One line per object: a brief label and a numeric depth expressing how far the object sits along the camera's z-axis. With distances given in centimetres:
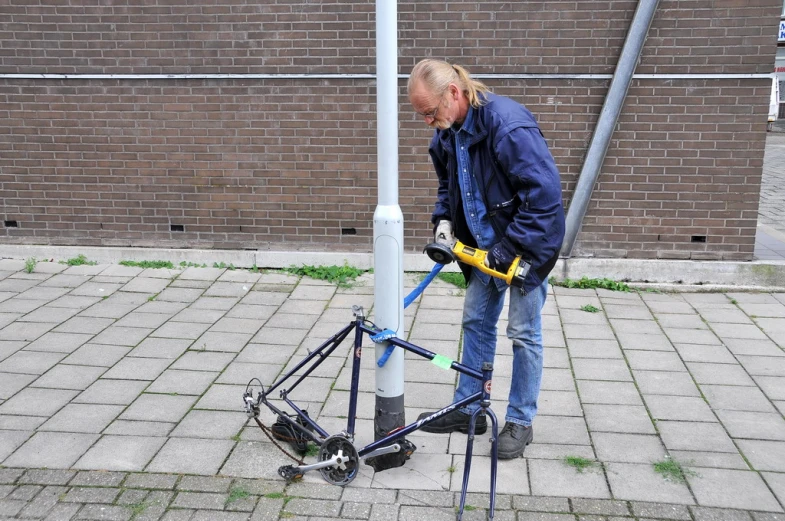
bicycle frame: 332
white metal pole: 334
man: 335
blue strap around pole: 357
